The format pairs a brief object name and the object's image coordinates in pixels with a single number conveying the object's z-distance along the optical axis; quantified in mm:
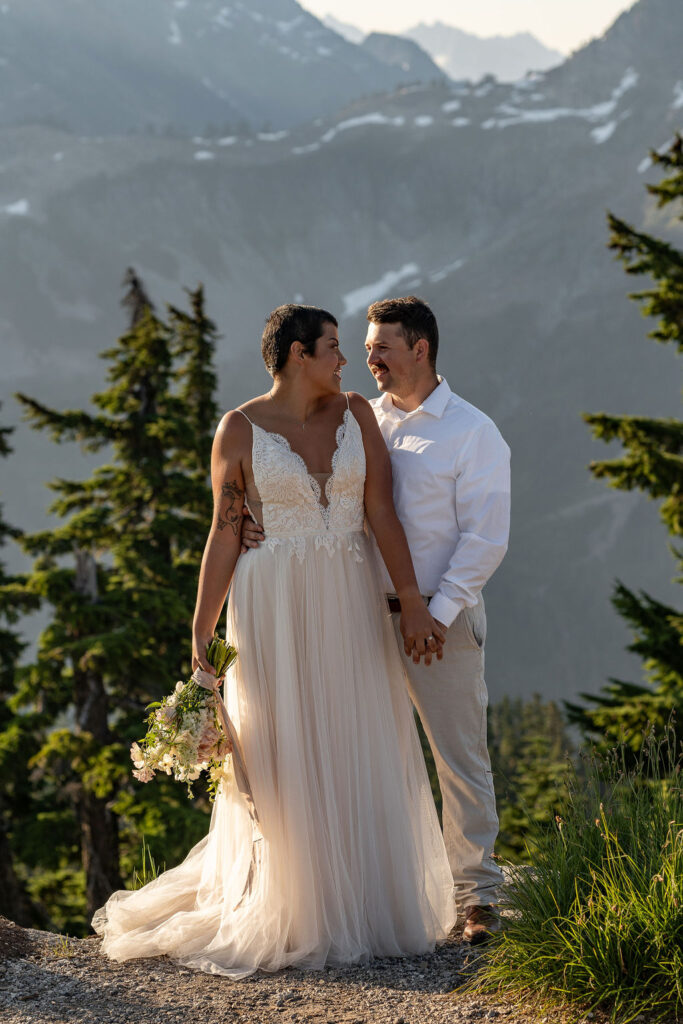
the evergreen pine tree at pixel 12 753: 13070
